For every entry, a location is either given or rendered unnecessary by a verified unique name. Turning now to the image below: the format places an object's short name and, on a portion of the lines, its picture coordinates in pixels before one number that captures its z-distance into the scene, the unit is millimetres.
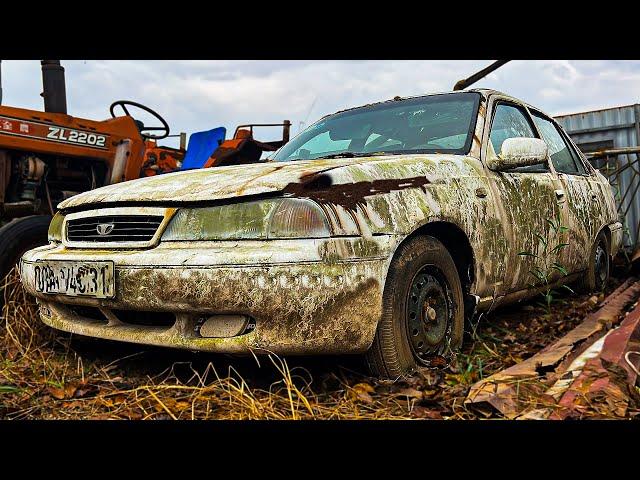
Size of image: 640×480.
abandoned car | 2123
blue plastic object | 5809
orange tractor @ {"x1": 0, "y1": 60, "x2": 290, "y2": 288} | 4359
